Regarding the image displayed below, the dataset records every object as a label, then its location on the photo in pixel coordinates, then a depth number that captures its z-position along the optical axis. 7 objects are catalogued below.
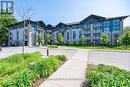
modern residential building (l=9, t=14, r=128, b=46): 24.79
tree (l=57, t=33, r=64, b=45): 27.05
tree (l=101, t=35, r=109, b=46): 21.63
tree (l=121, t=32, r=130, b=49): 17.98
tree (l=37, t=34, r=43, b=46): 26.69
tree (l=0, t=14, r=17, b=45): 29.33
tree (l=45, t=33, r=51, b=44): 28.69
